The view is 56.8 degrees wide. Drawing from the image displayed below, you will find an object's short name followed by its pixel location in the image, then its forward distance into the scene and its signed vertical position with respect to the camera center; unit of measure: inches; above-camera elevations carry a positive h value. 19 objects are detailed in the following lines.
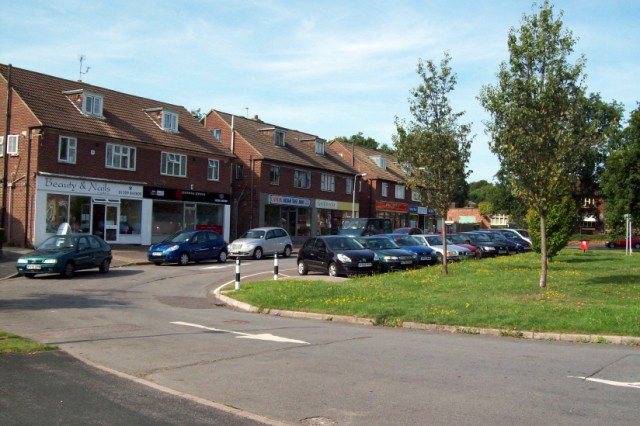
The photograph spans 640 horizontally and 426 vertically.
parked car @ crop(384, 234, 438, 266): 1013.8 -21.3
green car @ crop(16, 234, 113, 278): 787.4 -40.1
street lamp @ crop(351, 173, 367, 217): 2107.5 +119.5
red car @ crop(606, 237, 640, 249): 2186.1 -10.4
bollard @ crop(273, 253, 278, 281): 762.8 -49.8
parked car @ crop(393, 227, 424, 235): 1414.7 +11.3
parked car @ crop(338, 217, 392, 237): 1285.7 +17.0
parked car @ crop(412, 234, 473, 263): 1079.3 -22.5
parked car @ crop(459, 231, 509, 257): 1266.0 -14.9
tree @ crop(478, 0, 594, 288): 594.5 +124.8
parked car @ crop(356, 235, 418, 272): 906.1 -29.2
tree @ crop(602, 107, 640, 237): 1859.0 +199.5
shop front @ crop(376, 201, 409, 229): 2343.8 +95.8
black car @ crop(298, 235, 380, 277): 850.1 -34.2
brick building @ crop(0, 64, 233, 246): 1176.2 +142.2
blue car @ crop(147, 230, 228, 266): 1019.9 -32.2
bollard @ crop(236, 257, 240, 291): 694.6 -55.2
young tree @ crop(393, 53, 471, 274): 784.5 +121.2
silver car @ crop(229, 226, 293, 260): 1172.5 -23.9
